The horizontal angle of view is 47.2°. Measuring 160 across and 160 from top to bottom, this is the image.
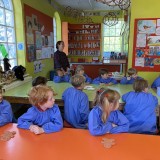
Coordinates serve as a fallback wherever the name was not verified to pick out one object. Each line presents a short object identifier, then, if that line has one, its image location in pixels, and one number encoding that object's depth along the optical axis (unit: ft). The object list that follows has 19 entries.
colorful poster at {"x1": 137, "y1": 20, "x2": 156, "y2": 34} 10.89
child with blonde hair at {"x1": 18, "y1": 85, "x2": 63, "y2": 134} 4.90
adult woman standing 12.54
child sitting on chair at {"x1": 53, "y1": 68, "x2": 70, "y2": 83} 10.83
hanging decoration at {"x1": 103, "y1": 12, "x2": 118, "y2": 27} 20.44
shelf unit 25.86
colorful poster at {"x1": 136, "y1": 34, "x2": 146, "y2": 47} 11.21
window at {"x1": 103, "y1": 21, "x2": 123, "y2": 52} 26.16
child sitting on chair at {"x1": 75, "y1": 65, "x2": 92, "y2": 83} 11.07
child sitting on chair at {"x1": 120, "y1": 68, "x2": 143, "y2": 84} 10.20
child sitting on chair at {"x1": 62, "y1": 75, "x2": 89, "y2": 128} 6.65
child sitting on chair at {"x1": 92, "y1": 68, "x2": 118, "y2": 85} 10.73
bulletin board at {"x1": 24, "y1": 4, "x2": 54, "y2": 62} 12.65
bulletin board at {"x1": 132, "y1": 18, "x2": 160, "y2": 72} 10.94
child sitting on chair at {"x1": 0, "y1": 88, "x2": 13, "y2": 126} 5.31
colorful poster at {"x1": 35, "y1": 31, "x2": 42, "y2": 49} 14.33
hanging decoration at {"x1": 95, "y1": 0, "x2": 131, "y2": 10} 11.09
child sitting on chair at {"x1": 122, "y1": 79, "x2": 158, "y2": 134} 6.23
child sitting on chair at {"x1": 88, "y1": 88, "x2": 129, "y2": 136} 4.46
